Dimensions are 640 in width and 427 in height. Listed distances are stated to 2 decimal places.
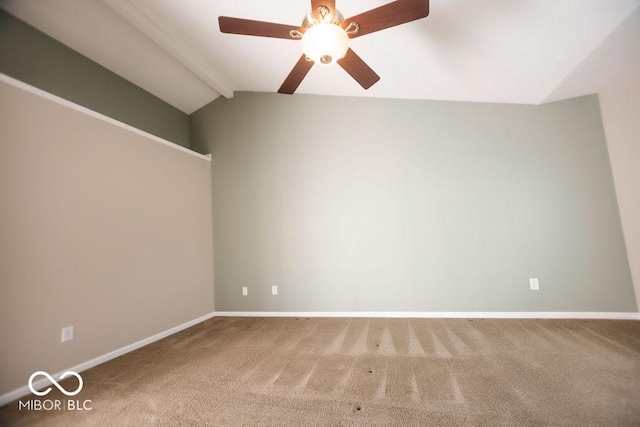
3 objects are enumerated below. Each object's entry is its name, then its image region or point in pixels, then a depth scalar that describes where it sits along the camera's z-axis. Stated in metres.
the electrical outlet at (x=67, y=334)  2.00
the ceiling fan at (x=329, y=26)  1.53
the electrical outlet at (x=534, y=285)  2.99
